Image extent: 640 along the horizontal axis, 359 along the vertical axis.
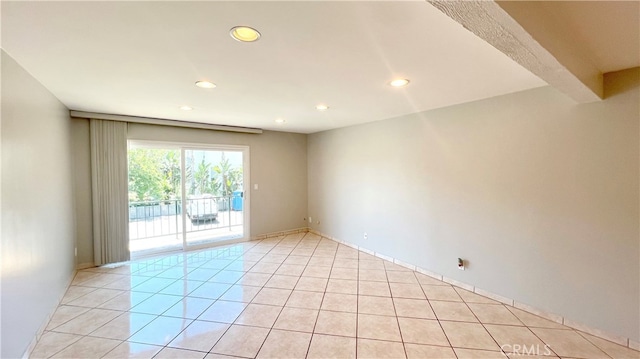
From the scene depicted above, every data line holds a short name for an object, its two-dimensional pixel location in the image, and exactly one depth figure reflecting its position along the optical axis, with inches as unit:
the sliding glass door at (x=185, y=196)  172.6
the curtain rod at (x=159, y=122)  139.3
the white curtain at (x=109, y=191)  146.4
